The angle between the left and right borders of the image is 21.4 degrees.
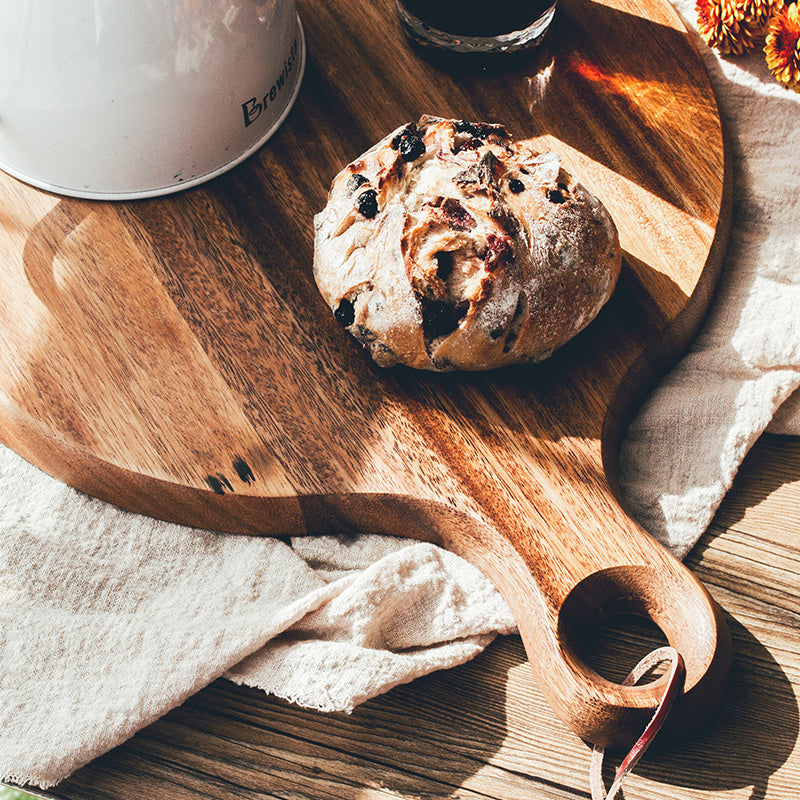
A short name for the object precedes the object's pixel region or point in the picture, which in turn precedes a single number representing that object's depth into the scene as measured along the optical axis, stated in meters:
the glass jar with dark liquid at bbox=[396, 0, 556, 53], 0.88
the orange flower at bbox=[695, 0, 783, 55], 0.88
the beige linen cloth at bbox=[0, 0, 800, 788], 0.79
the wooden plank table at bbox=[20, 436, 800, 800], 0.78
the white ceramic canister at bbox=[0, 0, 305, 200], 0.80
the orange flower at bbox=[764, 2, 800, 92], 0.87
